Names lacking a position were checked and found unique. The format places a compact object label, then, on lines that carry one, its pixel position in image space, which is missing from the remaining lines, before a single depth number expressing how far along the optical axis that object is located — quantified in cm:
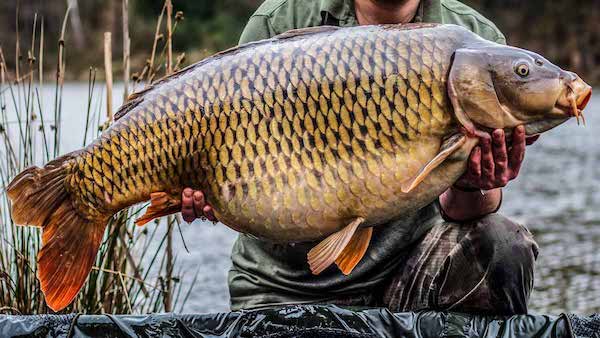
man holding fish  231
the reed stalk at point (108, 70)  269
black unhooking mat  210
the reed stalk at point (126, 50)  276
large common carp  187
